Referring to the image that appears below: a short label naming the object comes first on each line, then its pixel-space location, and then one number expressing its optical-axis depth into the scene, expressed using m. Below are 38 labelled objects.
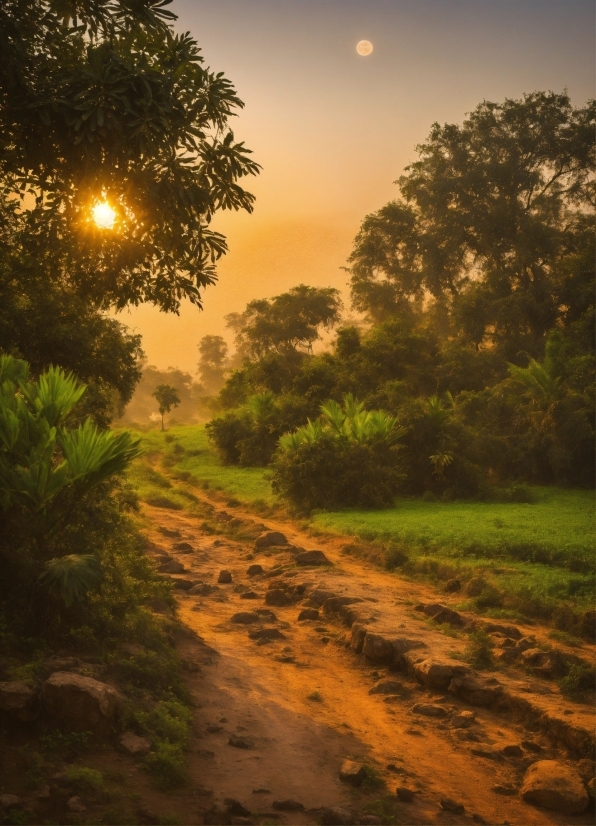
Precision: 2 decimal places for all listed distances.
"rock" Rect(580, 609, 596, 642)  8.99
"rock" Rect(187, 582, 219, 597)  11.52
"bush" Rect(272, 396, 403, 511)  17.98
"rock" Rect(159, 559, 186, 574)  12.61
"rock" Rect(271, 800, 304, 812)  5.12
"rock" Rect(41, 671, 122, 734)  5.41
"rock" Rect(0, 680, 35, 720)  5.20
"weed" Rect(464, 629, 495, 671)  8.05
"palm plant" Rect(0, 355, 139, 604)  6.15
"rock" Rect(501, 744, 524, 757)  6.34
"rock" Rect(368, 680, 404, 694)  7.77
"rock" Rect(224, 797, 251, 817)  4.96
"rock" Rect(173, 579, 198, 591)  11.85
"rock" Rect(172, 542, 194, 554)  14.45
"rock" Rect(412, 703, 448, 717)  7.17
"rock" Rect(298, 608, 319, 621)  10.26
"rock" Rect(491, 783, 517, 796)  5.73
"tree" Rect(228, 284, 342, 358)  41.94
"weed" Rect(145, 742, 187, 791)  5.22
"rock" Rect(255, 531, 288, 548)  14.65
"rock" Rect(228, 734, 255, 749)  6.18
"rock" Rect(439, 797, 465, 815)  5.34
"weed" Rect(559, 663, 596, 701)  7.25
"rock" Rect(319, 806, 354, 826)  4.88
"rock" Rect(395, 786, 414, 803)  5.43
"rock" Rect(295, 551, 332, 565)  12.97
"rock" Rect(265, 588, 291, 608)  11.06
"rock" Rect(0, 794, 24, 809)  4.29
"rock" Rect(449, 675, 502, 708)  7.34
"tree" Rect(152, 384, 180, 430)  42.38
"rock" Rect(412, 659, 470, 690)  7.64
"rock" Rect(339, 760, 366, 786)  5.62
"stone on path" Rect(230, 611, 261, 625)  10.16
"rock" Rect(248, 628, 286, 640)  9.42
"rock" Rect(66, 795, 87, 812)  4.49
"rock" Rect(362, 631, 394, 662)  8.49
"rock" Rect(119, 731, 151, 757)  5.45
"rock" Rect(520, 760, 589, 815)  5.49
